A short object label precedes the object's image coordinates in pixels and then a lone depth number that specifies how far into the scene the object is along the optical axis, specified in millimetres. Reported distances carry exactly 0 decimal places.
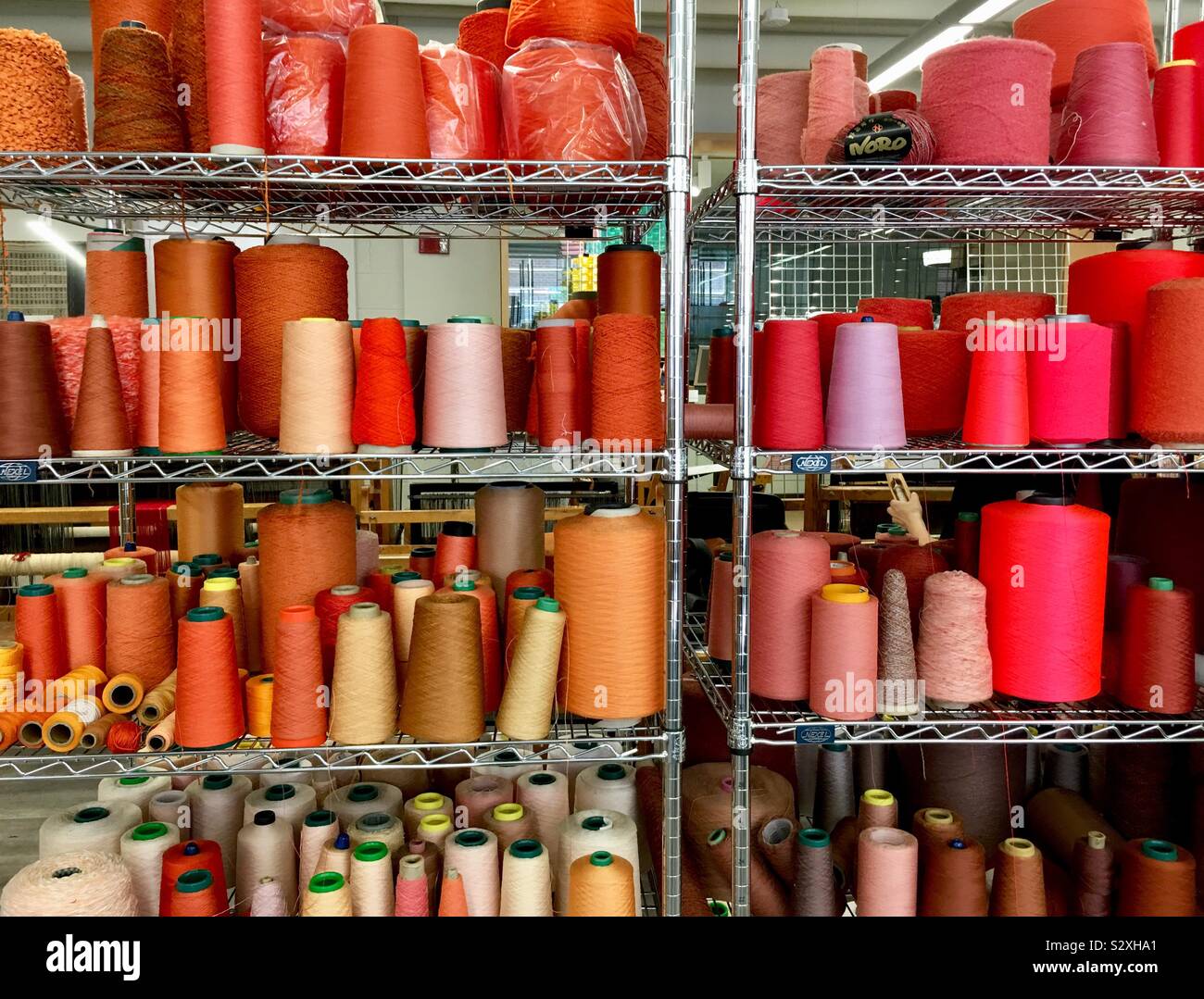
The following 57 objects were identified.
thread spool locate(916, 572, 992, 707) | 1751
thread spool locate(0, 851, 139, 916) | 1504
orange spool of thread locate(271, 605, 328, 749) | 1616
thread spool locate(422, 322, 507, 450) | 1650
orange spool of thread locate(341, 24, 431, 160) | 1584
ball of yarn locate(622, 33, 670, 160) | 1925
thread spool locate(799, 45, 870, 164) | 1757
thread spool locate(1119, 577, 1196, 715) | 1756
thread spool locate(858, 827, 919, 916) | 1745
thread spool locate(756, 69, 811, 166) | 1846
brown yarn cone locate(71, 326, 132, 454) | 1626
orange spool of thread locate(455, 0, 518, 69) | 1940
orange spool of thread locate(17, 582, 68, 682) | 1698
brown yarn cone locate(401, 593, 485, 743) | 1606
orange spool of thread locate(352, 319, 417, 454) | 1640
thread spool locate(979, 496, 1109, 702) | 1723
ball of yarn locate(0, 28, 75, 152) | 1587
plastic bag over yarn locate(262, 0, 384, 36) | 1696
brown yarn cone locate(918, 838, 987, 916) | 1760
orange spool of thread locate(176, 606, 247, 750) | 1586
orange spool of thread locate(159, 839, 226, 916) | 1607
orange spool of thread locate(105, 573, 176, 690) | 1706
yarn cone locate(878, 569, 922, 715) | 1768
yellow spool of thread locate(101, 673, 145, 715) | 1676
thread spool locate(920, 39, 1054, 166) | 1693
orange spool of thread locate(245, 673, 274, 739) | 1689
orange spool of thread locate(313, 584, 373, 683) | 1716
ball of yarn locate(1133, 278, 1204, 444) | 1666
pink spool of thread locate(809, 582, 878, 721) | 1694
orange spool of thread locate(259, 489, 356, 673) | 1731
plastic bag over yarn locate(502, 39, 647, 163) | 1675
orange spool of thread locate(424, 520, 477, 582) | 1966
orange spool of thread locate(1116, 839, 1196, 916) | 1744
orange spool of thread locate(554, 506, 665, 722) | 1675
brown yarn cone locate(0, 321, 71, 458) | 1595
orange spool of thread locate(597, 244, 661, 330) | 1880
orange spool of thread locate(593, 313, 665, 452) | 1666
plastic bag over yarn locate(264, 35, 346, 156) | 1655
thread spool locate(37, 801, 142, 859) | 1756
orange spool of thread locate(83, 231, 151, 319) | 1882
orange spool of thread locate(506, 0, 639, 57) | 1677
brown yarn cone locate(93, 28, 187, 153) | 1604
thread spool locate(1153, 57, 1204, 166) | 1785
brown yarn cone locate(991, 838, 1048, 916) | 1765
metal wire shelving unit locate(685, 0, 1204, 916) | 1660
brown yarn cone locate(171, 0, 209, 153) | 1667
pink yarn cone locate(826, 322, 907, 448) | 1704
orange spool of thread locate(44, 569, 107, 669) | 1732
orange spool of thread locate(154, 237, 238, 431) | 1739
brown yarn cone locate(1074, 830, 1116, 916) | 1842
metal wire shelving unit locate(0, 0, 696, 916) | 1611
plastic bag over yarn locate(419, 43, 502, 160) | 1695
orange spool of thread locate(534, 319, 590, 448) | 1730
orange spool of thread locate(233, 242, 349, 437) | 1718
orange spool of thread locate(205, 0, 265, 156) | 1533
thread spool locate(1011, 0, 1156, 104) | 1949
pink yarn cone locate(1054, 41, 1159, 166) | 1731
